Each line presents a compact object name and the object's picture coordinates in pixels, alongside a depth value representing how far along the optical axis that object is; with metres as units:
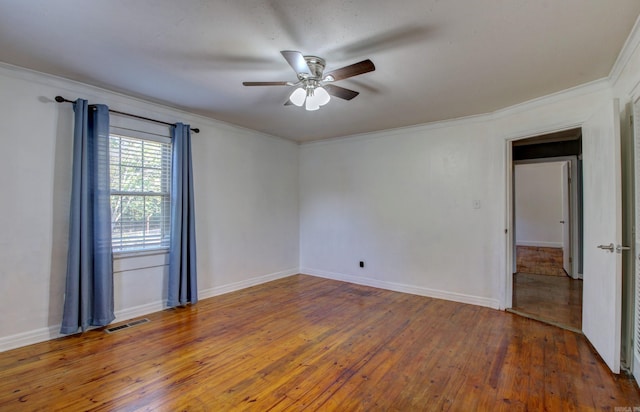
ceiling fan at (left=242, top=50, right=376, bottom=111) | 2.19
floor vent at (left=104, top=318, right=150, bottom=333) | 3.06
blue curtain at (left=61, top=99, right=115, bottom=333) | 2.85
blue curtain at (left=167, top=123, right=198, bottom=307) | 3.66
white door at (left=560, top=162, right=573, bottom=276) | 5.43
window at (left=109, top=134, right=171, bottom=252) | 3.27
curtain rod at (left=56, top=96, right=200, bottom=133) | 2.84
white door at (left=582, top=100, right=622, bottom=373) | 2.23
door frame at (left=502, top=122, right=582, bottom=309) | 3.62
